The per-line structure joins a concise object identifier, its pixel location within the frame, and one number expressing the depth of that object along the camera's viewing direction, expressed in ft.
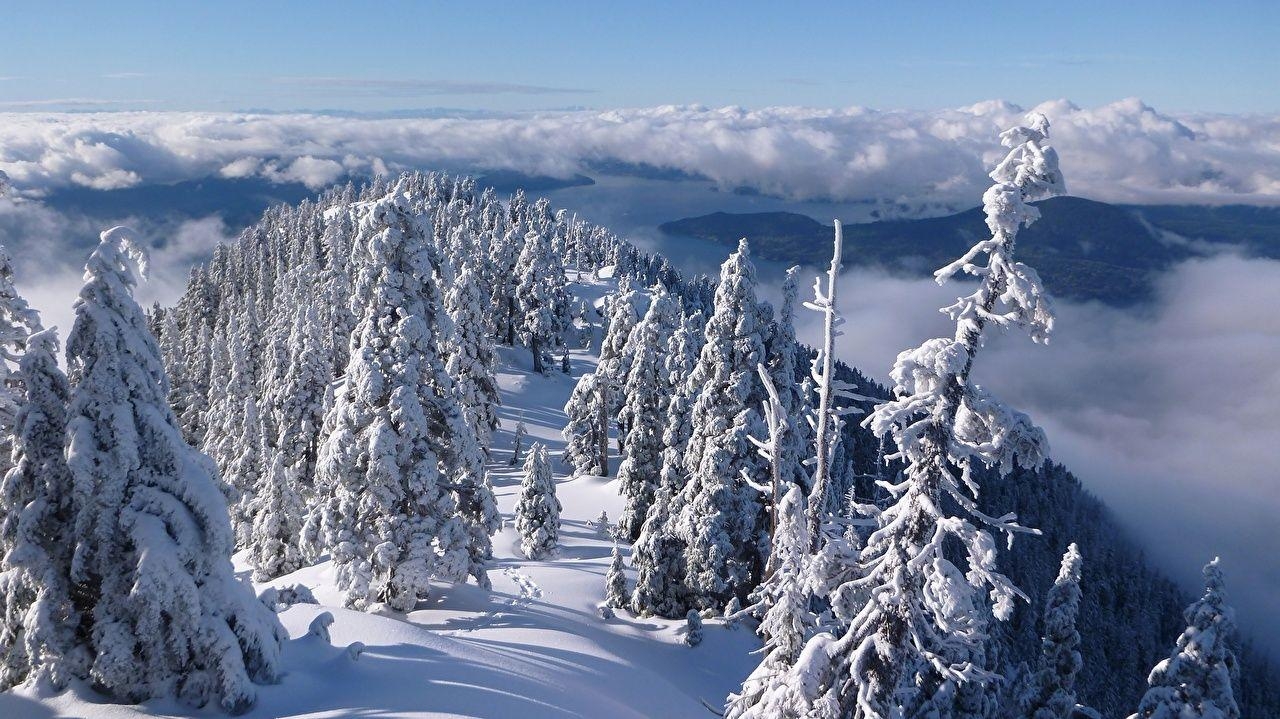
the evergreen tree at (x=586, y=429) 166.50
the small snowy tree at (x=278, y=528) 106.42
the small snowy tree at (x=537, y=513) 106.83
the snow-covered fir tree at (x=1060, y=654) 69.72
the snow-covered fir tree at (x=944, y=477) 25.59
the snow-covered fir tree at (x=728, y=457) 83.30
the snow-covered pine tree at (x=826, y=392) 36.11
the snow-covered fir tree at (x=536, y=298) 242.58
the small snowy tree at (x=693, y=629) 79.15
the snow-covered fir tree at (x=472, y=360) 137.90
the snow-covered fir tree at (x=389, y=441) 65.57
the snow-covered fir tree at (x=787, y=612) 38.73
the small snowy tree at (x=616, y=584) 85.76
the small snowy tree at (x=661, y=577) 86.12
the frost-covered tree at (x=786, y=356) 86.43
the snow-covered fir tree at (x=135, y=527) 38.88
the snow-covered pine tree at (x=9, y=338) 40.50
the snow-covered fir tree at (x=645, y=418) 116.67
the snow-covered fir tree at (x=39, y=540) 38.45
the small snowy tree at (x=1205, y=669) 54.75
